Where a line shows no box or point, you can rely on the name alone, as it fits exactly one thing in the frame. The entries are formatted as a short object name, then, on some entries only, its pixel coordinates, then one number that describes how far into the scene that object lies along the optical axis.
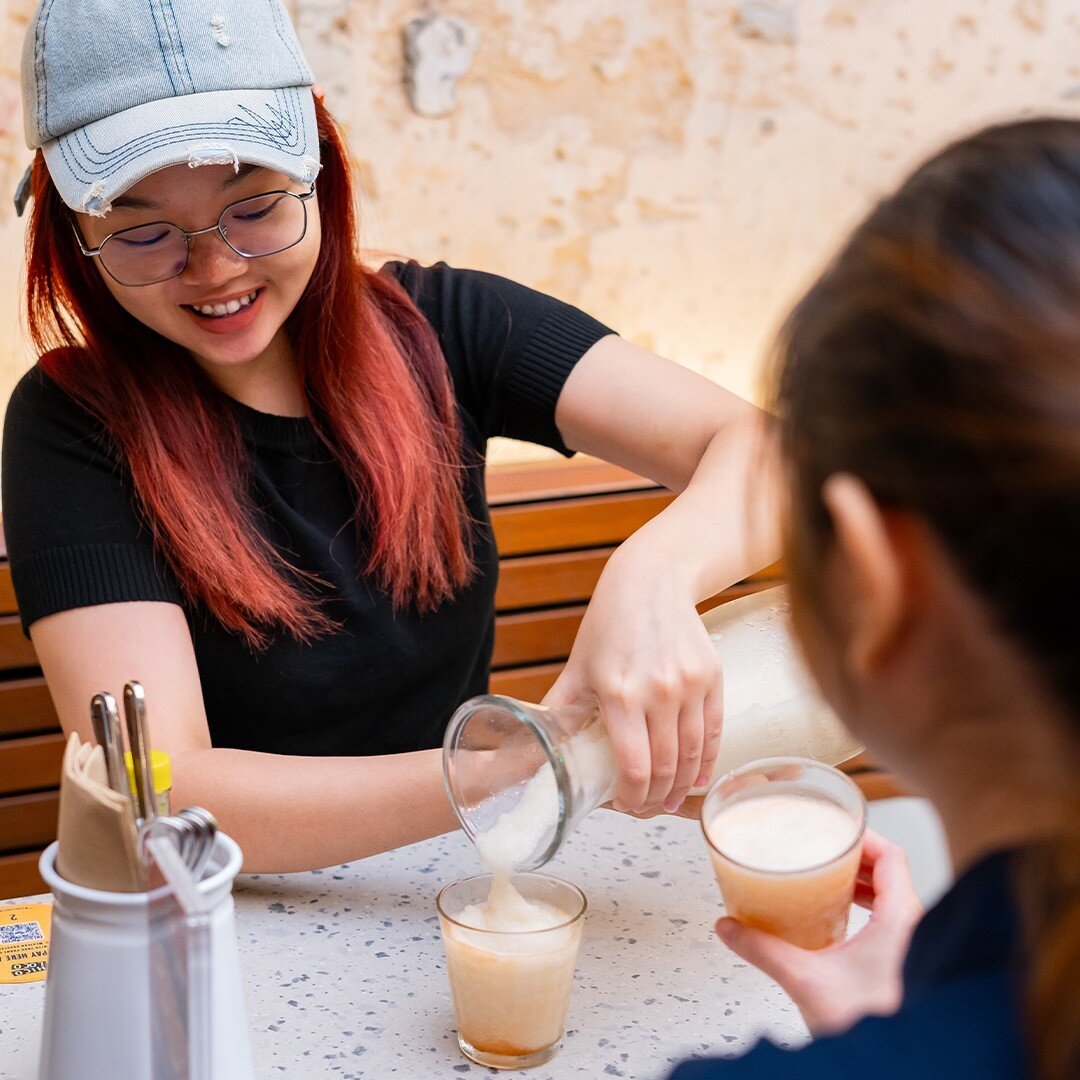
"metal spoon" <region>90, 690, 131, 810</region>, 0.74
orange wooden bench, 2.41
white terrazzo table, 0.94
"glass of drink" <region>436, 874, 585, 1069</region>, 0.91
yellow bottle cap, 0.79
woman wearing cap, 1.18
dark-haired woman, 0.50
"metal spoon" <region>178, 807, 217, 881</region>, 0.73
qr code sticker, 1.07
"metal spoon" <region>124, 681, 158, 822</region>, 0.75
